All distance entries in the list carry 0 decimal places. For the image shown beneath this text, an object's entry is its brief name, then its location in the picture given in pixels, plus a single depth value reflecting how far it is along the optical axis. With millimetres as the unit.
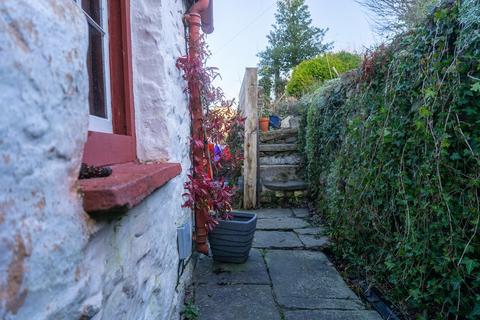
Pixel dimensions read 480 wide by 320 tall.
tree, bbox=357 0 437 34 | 6051
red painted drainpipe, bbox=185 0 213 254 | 2252
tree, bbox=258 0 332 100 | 16797
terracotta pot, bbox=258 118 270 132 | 5973
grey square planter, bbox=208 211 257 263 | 2527
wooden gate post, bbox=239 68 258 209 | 4363
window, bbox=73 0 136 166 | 1132
